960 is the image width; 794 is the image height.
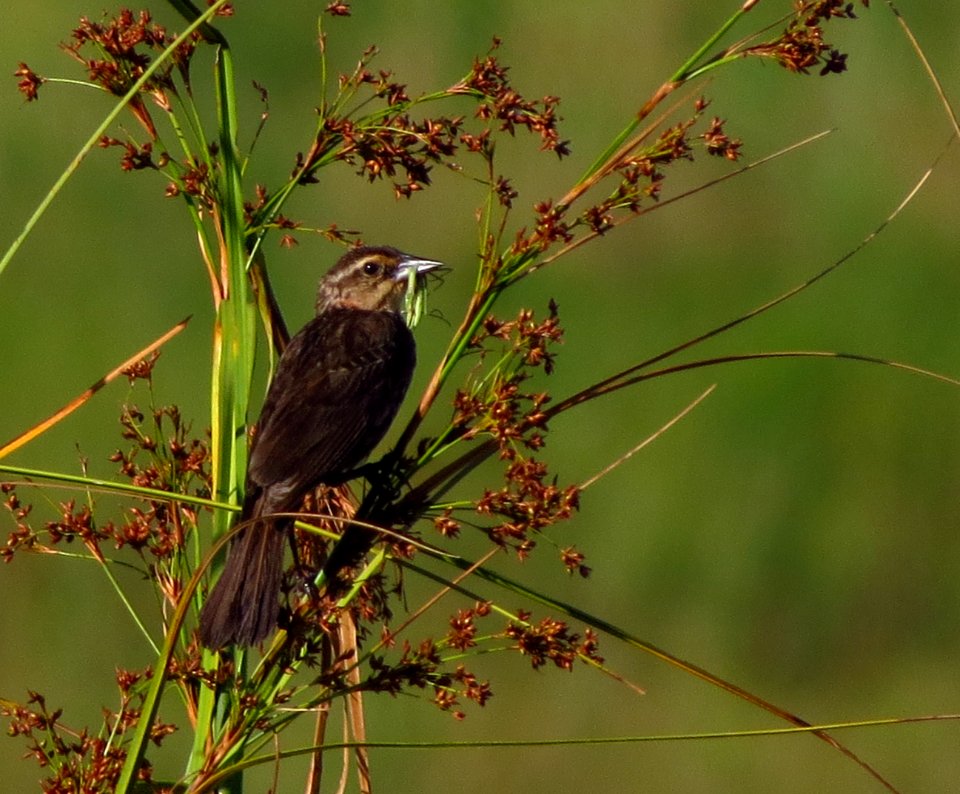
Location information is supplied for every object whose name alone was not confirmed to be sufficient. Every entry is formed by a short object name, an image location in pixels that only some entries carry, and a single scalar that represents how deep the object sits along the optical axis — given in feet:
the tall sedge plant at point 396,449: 16.65
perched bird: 17.93
